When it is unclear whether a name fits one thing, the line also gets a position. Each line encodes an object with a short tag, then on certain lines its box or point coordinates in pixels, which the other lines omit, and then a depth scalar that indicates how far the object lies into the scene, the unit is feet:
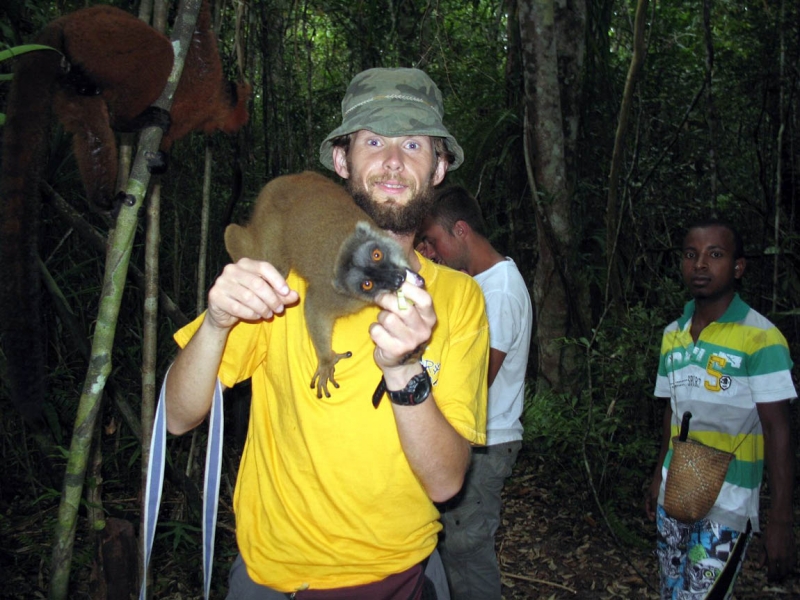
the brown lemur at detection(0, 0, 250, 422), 5.59
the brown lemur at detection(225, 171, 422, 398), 6.57
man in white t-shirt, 10.84
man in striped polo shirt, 9.00
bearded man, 5.33
